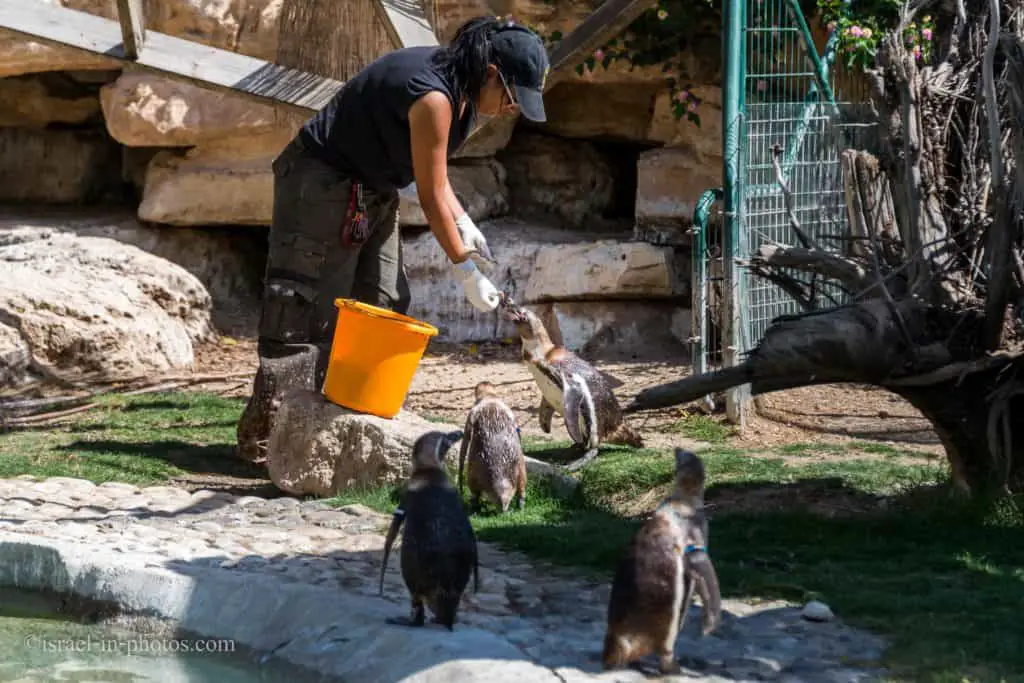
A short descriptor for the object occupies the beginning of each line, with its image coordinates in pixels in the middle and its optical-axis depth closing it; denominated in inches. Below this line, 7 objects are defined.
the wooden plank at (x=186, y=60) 333.4
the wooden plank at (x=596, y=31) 336.5
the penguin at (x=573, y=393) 298.0
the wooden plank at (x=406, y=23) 323.3
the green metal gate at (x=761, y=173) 340.2
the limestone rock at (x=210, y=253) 505.4
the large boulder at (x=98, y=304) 390.6
